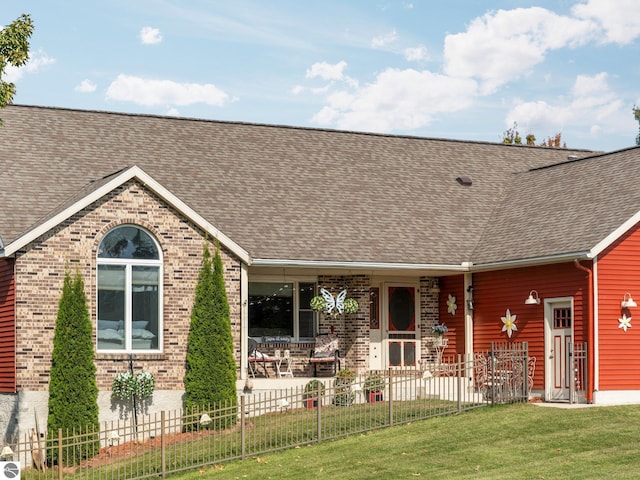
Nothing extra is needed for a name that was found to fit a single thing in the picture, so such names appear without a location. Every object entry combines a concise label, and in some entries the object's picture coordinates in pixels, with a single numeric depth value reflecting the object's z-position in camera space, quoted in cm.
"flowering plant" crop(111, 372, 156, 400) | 2264
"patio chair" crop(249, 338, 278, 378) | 2595
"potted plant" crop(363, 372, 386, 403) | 2464
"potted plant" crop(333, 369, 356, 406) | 2464
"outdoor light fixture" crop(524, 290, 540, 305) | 2526
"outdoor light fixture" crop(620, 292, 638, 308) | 2380
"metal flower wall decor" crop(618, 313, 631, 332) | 2388
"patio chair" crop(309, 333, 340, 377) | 2664
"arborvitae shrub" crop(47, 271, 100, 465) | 2152
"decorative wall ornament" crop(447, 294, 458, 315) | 2808
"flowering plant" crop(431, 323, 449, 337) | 2823
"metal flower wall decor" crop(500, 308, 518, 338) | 2614
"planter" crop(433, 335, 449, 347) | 2842
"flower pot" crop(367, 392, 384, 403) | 2503
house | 2286
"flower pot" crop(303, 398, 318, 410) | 2439
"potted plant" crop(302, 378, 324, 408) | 2441
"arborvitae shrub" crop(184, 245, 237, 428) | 2295
